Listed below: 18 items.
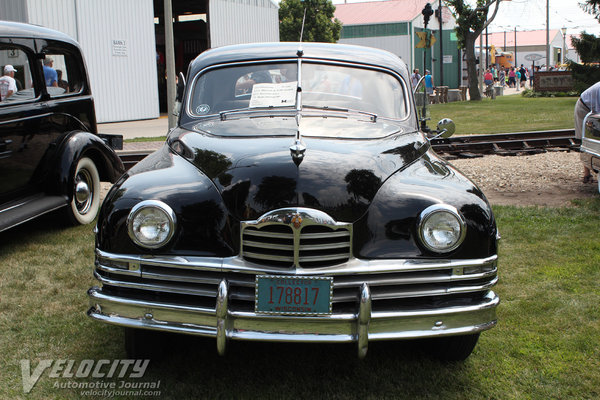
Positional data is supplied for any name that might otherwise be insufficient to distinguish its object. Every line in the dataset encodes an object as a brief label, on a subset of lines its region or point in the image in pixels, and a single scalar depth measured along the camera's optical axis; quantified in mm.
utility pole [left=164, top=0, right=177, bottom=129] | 13501
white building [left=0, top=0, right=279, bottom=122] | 17531
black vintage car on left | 5684
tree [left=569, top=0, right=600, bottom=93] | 24188
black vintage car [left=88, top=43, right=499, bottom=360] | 2912
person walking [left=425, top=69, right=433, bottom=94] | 28462
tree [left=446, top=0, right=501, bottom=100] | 31047
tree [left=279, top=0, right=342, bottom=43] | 52156
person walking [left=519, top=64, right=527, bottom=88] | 51219
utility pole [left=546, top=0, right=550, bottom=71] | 55906
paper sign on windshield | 4281
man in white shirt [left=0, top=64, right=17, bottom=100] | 5656
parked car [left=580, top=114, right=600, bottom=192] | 7184
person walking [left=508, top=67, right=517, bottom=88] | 53031
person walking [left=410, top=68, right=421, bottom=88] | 26836
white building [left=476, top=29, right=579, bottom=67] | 88500
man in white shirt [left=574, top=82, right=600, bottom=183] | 8122
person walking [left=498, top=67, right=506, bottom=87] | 46769
